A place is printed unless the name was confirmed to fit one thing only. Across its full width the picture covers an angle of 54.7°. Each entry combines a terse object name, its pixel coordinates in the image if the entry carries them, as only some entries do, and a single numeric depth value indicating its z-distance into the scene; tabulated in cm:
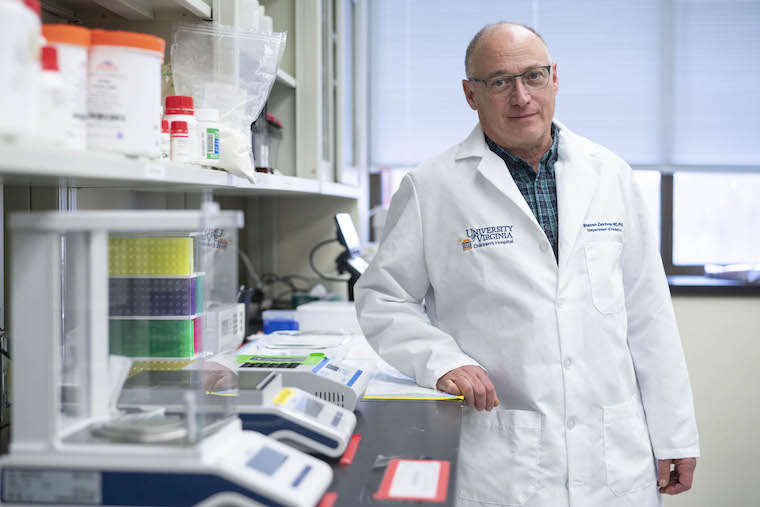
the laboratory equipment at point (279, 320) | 250
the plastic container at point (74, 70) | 90
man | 161
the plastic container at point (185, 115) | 136
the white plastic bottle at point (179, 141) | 135
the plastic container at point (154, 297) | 104
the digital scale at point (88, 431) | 92
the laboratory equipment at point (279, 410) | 114
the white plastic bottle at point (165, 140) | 134
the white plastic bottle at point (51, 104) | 83
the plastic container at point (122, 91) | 95
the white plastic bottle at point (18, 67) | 73
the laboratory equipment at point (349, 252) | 265
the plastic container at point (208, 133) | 142
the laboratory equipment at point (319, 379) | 152
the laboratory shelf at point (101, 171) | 78
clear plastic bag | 158
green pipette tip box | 104
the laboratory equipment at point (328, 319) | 251
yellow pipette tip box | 104
